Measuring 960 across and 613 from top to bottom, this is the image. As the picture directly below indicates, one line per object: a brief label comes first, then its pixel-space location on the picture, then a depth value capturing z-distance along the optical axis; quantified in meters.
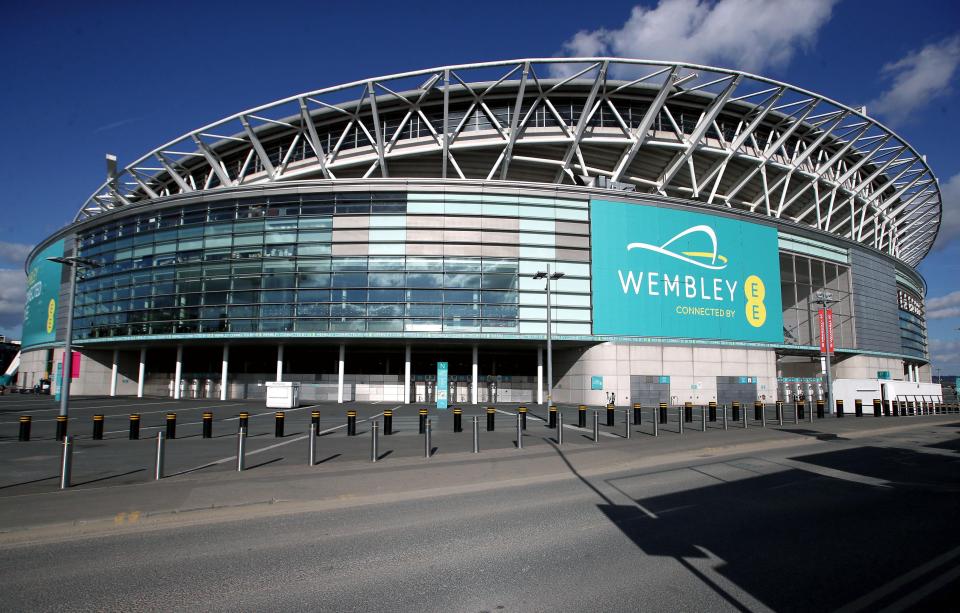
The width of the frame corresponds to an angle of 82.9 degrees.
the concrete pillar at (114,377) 46.47
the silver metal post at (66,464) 9.58
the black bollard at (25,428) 16.12
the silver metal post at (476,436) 14.35
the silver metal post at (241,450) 11.24
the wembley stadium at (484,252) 37.53
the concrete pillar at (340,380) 38.56
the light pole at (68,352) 19.88
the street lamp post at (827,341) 28.12
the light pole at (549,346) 21.49
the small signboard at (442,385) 31.89
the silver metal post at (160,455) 10.40
